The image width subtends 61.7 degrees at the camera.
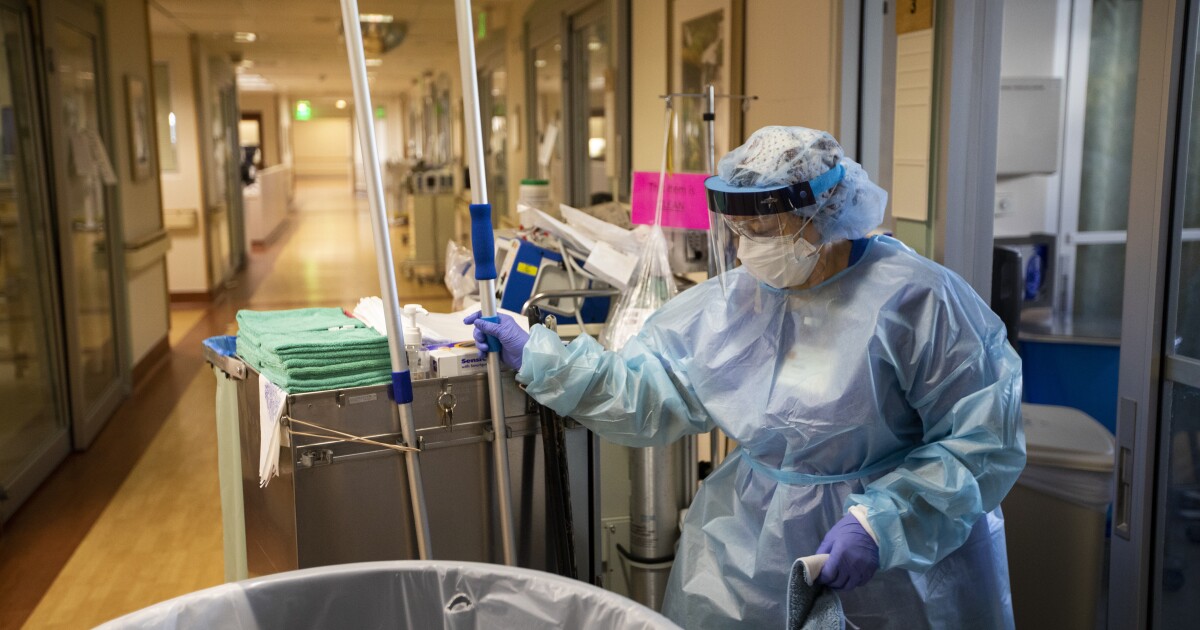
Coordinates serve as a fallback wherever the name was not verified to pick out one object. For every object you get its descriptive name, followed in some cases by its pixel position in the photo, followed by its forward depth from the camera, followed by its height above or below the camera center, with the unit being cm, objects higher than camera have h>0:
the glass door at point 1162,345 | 200 -40
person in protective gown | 156 -41
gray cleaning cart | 172 -58
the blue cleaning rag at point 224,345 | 202 -37
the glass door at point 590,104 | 563 +32
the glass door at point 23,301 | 405 -57
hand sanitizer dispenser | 181 -34
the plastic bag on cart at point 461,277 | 297 -35
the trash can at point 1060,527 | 239 -90
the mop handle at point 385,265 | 157 -17
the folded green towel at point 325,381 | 168 -37
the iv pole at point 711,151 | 260 +1
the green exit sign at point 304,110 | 2892 +148
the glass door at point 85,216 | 465 -26
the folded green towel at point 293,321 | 186 -30
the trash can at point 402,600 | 143 -63
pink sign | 257 -11
